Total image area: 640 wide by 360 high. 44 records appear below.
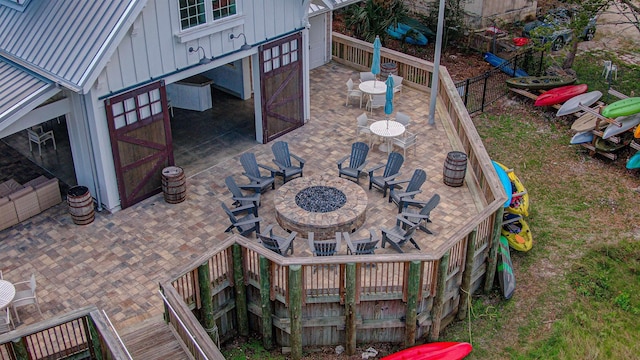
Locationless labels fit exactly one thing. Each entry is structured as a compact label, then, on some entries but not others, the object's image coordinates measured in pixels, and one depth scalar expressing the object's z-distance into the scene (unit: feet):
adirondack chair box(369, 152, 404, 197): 56.65
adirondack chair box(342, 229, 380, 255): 47.78
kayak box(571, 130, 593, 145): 70.69
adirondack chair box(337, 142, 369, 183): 58.11
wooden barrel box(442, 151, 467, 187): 56.95
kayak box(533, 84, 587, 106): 77.41
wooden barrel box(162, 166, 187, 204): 54.85
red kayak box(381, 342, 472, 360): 47.88
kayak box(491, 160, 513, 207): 57.88
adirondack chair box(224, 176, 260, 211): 53.57
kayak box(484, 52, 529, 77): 84.17
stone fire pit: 51.16
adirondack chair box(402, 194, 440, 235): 51.88
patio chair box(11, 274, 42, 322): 43.60
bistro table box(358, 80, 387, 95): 70.33
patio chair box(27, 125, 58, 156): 61.46
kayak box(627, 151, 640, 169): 66.69
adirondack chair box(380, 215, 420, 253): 49.67
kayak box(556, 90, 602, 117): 74.54
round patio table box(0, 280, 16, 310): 42.59
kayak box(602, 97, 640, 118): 67.92
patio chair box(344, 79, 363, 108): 71.87
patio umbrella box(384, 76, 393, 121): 65.82
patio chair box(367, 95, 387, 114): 69.77
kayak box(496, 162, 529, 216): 58.78
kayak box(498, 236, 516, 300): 53.72
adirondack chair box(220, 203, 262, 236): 50.96
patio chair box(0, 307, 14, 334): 42.55
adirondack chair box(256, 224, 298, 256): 48.21
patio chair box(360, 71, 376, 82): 73.36
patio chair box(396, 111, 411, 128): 64.90
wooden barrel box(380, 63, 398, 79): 75.05
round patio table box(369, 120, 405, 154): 62.08
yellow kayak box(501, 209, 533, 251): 57.57
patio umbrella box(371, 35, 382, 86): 70.38
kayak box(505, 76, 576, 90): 79.82
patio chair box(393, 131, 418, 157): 62.13
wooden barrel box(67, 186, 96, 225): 51.80
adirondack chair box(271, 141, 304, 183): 58.13
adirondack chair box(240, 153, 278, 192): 56.03
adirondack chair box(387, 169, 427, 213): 53.88
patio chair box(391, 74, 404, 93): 72.69
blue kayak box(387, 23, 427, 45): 93.47
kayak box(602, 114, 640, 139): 68.03
